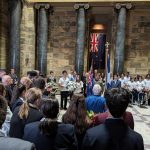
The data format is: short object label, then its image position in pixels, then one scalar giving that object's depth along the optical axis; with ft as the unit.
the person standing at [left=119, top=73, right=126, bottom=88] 55.44
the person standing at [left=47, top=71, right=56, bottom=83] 49.14
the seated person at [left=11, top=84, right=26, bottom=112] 15.88
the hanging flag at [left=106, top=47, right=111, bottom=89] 37.27
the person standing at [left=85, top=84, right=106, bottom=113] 19.08
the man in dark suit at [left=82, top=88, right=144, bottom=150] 8.61
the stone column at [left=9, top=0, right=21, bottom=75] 58.49
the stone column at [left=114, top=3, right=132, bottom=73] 62.28
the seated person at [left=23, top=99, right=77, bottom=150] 9.80
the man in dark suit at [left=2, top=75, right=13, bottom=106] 19.86
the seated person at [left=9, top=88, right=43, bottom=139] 12.73
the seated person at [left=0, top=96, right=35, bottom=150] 5.50
